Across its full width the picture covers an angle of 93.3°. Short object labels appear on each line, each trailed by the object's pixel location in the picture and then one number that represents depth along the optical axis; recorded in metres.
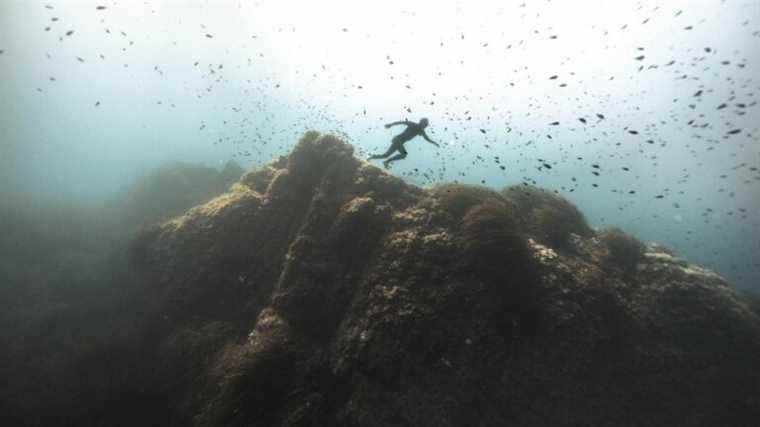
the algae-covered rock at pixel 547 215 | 12.05
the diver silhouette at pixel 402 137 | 13.48
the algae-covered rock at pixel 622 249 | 11.39
